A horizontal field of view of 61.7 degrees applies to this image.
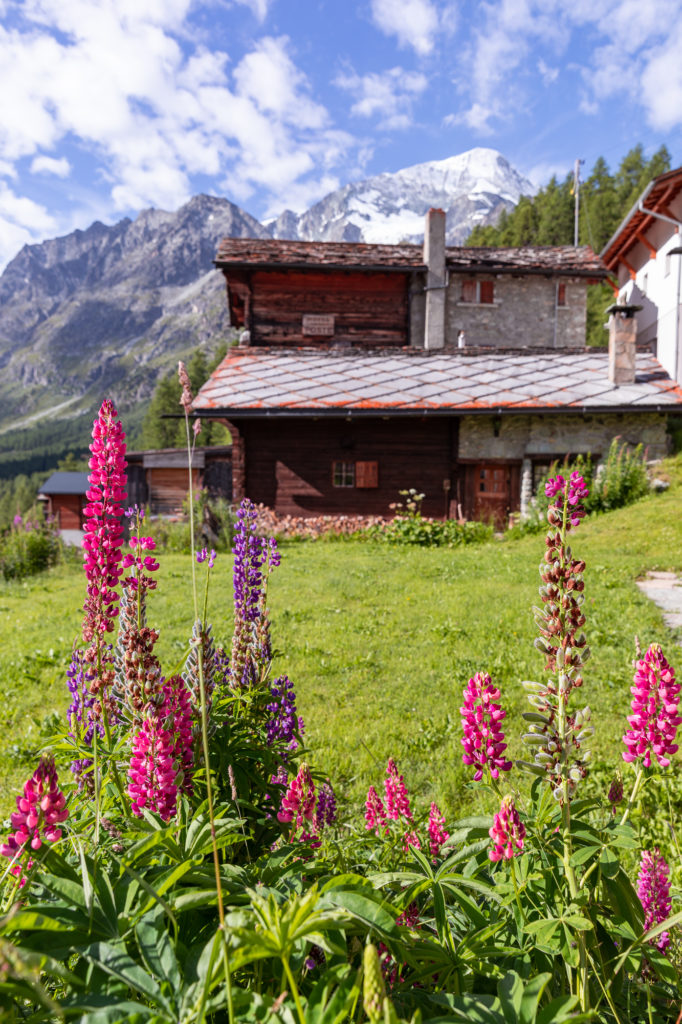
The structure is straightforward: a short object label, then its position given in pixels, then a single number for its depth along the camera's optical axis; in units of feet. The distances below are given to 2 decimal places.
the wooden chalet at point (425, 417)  47.65
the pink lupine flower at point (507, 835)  4.37
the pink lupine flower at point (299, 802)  6.00
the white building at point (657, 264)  56.49
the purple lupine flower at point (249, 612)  8.04
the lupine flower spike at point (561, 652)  4.27
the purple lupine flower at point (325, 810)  7.91
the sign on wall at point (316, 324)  69.92
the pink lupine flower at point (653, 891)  5.93
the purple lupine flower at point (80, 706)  6.60
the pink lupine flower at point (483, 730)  4.98
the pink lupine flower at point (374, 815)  7.82
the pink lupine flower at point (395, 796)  7.26
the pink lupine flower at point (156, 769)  4.65
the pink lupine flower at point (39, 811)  3.48
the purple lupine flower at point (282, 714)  7.47
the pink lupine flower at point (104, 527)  4.73
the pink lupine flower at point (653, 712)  4.80
